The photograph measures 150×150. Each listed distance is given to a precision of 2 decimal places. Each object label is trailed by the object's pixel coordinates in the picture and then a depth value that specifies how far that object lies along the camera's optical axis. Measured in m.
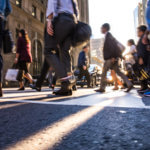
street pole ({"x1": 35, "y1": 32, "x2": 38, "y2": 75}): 19.64
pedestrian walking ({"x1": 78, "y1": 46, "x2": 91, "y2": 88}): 7.30
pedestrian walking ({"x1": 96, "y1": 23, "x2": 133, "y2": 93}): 4.63
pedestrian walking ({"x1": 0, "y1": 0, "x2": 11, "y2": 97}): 3.03
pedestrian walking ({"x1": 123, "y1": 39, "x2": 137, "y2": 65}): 6.35
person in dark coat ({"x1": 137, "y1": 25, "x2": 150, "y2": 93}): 3.86
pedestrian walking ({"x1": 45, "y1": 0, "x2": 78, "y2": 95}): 3.09
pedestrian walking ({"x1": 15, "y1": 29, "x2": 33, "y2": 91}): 5.40
